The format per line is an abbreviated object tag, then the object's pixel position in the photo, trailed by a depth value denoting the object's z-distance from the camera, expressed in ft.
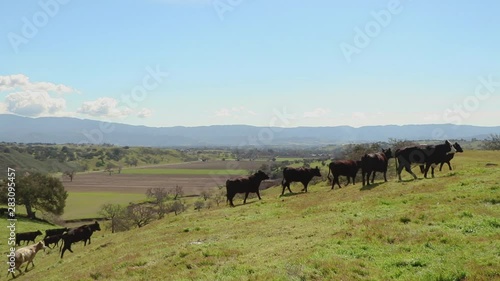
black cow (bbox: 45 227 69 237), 154.61
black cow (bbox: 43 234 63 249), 130.21
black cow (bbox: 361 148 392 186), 108.27
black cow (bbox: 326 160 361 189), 119.85
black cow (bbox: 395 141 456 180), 104.68
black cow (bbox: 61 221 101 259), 110.32
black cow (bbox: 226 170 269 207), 119.75
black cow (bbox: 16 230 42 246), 161.68
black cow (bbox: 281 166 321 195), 126.29
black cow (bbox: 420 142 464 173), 111.15
